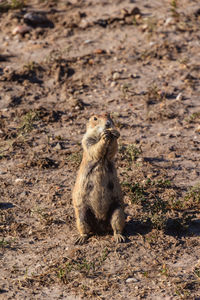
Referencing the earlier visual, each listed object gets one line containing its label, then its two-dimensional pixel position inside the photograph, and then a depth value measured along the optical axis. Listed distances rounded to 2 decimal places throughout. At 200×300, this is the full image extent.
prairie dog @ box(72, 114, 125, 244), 12.09
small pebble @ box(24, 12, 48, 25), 23.55
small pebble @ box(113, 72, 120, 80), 20.45
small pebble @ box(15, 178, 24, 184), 15.18
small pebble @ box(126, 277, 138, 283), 11.29
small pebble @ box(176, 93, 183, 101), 19.34
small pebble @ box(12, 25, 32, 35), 23.12
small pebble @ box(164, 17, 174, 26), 23.47
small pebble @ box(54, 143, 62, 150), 16.83
